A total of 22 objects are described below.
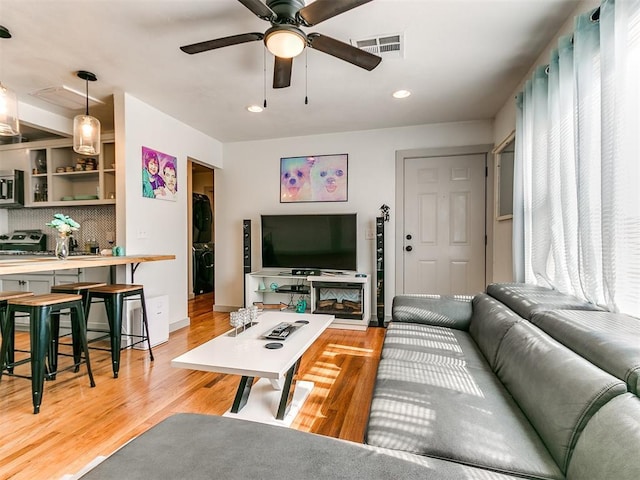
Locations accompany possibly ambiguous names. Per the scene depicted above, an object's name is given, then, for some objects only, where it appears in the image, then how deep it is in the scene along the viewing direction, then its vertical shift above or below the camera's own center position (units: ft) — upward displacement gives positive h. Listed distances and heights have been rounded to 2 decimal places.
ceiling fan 5.51 +3.84
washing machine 20.47 -1.89
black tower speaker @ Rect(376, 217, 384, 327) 13.47 -1.14
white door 13.35 +0.52
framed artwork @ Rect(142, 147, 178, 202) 11.54 +2.35
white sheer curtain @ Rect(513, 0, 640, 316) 4.70 +1.31
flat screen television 13.93 -0.14
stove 13.97 -0.10
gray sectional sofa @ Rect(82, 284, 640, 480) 2.81 -2.01
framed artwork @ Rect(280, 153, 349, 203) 14.64 +2.70
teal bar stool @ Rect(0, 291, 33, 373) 7.52 -1.77
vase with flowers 8.18 +0.21
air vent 7.63 +4.63
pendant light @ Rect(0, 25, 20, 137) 7.39 +2.97
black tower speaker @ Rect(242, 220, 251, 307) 14.92 -0.40
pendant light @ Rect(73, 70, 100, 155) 9.32 +3.05
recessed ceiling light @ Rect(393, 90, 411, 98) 10.50 +4.67
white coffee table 5.23 -2.04
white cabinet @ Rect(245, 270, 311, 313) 14.43 -2.28
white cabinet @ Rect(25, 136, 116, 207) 12.40 +2.60
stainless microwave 13.44 +2.15
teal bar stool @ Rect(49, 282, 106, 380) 8.30 -1.95
